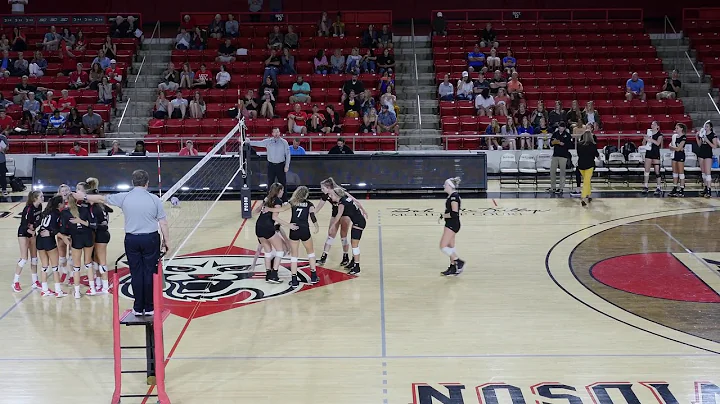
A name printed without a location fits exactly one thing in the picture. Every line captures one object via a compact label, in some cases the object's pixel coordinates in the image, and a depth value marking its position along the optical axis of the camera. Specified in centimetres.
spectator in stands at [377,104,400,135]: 2836
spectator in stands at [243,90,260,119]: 2912
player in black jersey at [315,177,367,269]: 1584
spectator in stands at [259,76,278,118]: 2898
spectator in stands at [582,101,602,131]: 2784
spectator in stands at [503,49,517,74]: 3119
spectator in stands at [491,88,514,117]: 2892
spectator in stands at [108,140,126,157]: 2555
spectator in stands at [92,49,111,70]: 3172
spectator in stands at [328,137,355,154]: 2505
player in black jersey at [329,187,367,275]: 1578
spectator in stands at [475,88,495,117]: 2915
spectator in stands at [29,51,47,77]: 3164
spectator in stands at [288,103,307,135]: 2755
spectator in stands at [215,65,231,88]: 3067
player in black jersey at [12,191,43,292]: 1438
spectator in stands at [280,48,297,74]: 3127
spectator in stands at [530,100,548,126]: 2795
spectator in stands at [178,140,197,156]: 2480
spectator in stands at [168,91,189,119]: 2934
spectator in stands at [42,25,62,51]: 3294
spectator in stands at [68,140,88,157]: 2530
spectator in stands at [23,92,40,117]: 2900
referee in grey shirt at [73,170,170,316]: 1054
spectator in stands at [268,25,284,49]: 3235
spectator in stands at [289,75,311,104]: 2973
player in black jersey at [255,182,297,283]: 1491
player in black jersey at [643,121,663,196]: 2353
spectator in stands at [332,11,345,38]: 3316
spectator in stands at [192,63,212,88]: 3064
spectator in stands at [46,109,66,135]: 2833
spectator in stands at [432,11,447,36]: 3361
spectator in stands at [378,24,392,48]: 3246
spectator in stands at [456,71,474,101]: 3008
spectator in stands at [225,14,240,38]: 3325
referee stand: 994
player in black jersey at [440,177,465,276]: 1544
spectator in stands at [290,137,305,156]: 2498
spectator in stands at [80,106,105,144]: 2844
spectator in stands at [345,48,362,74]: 3106
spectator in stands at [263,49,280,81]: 3031
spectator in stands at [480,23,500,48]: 3259
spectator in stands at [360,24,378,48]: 3242
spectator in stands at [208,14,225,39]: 3331
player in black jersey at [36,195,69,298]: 1402
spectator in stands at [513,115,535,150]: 2686
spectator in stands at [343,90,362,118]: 2888
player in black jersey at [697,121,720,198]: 2320
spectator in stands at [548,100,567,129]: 2742
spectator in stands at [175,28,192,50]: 3300
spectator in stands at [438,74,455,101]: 3033
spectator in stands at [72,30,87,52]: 3278
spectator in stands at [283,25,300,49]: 3252
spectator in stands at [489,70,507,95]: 3016
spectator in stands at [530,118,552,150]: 2670
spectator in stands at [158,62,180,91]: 3064
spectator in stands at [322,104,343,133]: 2803
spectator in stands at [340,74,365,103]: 2954
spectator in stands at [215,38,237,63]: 3195
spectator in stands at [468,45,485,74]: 3134
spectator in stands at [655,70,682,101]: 3028
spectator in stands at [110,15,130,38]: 3384
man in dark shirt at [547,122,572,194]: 2350
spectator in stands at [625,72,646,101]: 3023
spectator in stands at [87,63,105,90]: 3088
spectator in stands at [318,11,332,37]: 3316
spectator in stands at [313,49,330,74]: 3128
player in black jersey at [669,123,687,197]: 2306
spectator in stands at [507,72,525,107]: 2981
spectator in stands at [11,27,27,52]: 3291
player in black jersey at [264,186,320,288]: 1473
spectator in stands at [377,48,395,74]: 3145
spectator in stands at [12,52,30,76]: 3159
